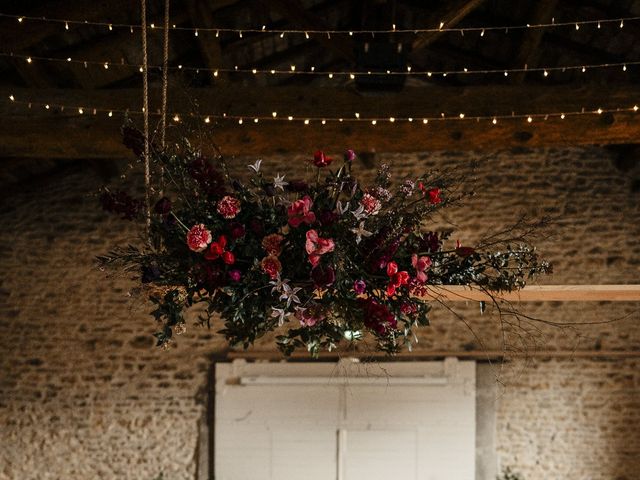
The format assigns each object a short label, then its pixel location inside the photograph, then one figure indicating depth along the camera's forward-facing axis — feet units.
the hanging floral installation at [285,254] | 7.43
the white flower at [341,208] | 7.62
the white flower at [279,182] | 7.63
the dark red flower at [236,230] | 7.46
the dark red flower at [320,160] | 7.78
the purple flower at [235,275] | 7.36
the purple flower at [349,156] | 7.96
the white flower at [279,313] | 7.37
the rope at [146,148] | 7.64
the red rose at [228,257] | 7.28
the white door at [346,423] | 19.84
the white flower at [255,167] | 7.71
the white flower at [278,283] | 7.36
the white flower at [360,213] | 7.60
